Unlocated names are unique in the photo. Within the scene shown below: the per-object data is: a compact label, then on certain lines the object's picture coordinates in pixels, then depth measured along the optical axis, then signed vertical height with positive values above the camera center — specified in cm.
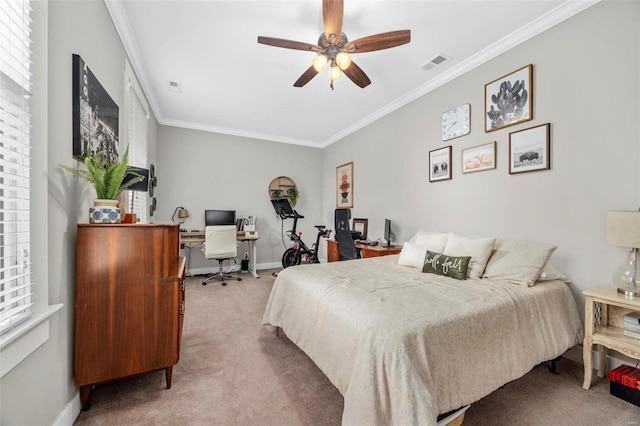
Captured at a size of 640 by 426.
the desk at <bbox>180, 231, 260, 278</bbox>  435 -47
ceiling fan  191 +140
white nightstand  164 -84
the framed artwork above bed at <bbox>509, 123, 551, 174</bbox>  233 +59
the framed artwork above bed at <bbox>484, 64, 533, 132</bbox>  245 +113
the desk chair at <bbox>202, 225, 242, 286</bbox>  416 -51
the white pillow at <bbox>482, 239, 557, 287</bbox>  201 -42
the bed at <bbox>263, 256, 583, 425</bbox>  118 -71
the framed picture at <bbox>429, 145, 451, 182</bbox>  319 +61
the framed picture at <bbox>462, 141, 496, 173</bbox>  273 +60
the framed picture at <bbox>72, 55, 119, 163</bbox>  151 +66
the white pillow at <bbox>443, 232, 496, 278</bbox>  225 -36
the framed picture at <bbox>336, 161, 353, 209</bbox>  520 +53
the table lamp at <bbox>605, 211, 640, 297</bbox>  166 -20
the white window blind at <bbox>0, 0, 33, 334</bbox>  100 +22
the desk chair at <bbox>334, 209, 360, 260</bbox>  372 -36
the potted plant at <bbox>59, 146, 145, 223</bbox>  154 +15
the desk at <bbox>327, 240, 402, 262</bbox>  360 -56
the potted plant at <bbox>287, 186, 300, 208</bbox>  582 +38
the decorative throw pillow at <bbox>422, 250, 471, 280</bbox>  221 -48
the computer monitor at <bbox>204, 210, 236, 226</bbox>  493 -11
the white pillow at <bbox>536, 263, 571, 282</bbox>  212 -53
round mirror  571 +51
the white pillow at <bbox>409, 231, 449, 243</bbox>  301 -26
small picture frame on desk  465 -26
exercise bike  497 -75
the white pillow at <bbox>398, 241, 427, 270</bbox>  258 -46
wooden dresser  145 -54
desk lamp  484 -2
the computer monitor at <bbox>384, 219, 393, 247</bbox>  388 -31
